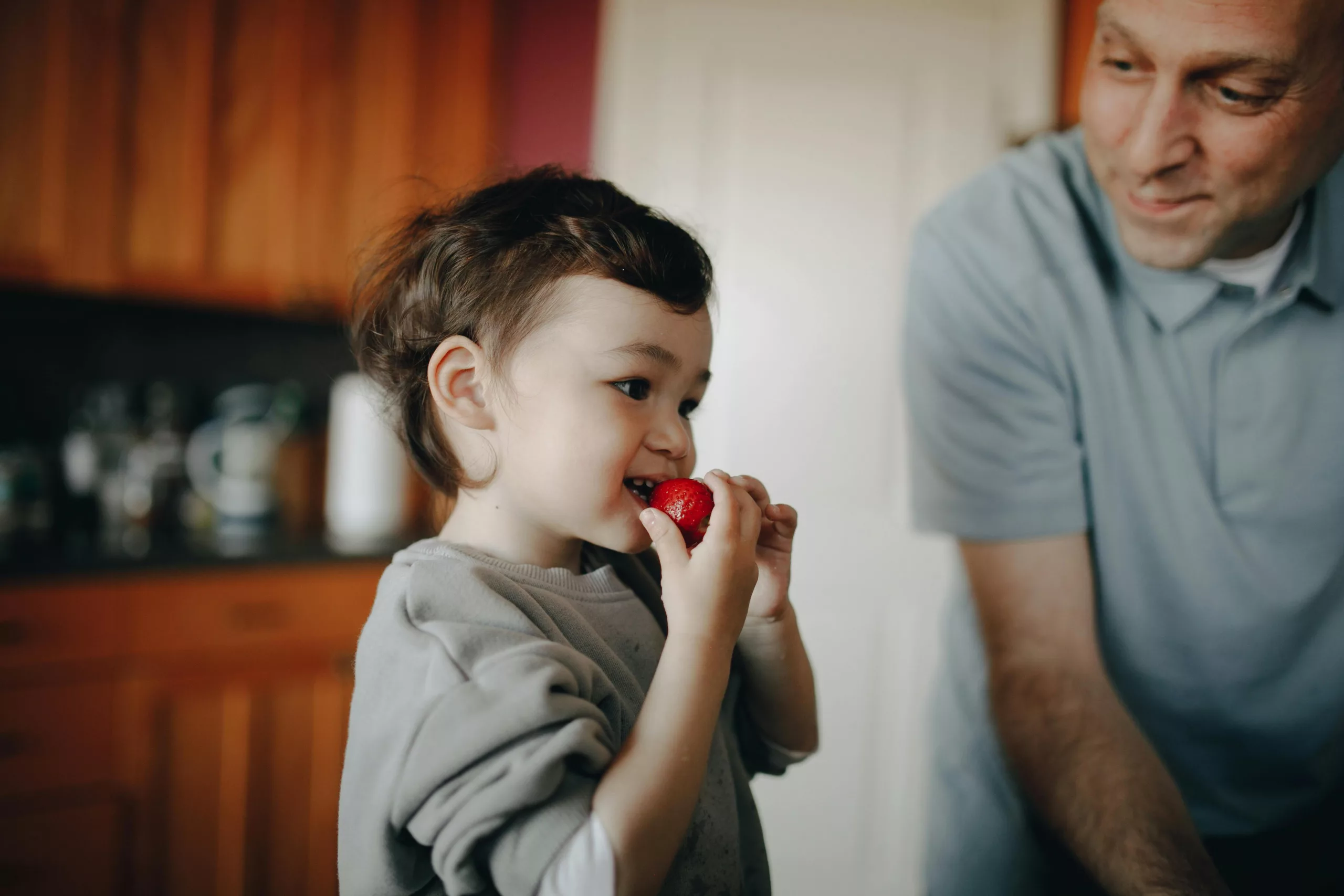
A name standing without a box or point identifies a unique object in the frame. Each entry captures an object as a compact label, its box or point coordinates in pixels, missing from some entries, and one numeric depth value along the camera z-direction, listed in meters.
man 0.83
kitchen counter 1.71
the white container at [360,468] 2.23
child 0.55
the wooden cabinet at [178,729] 1.67
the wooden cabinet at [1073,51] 2.10
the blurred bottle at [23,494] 1.96
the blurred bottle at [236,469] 2.14
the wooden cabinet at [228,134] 1.93
